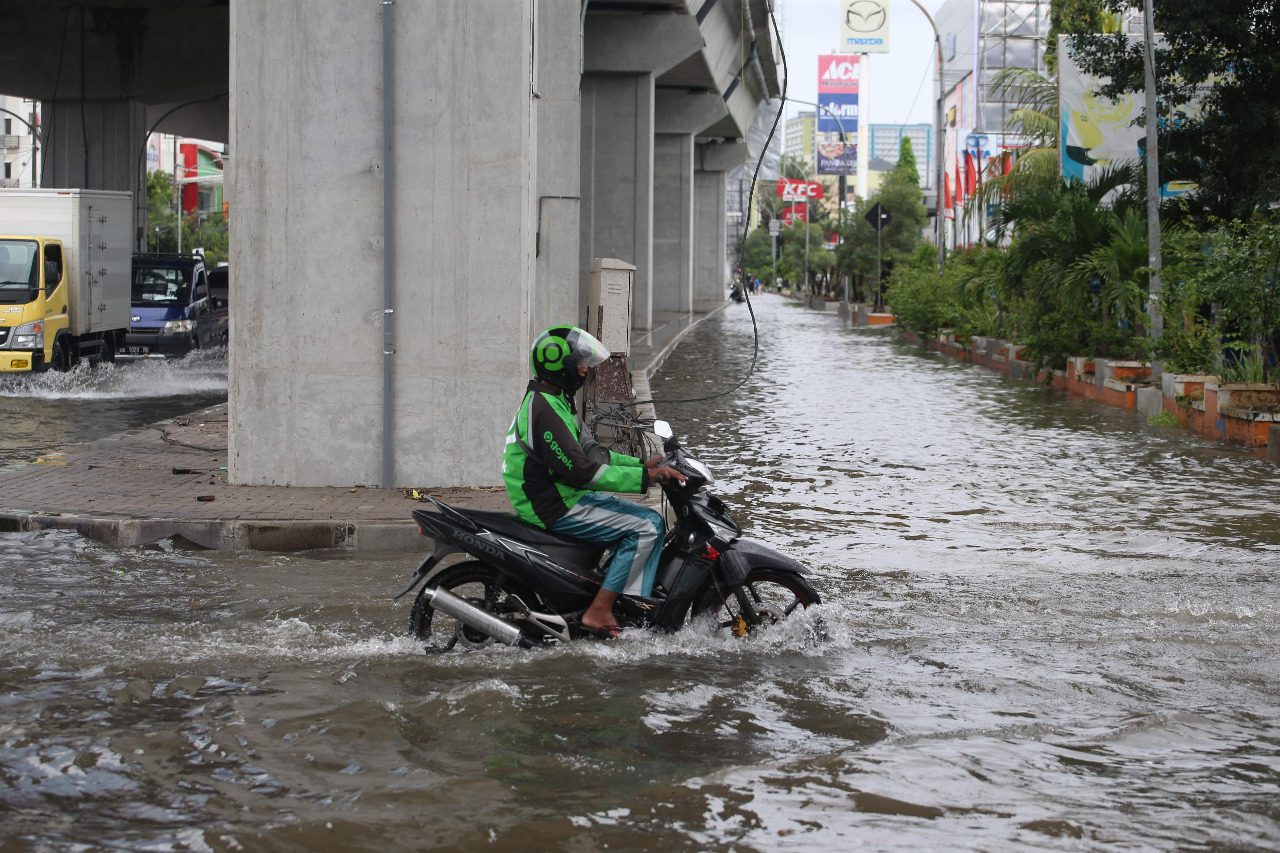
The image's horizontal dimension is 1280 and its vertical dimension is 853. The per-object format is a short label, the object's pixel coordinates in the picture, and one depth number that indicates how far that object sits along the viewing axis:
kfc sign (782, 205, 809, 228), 109.84
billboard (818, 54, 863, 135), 153.38
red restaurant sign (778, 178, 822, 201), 105.44
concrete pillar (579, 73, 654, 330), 35.81
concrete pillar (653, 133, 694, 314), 50.75
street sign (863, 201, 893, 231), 56.96
